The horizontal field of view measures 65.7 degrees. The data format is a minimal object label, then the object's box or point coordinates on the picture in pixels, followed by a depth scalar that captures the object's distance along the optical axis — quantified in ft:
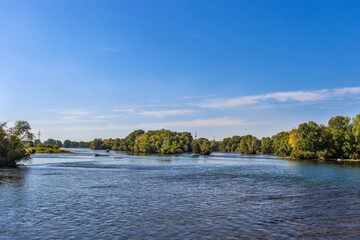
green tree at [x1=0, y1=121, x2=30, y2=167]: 235.40
